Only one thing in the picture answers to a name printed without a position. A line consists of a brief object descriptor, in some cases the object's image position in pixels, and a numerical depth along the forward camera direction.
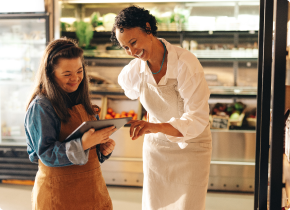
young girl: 1.30
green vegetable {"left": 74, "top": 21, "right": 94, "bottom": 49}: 3.67
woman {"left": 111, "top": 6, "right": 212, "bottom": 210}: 1.50
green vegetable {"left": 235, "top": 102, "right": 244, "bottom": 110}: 3.57
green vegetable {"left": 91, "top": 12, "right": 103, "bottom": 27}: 3.67
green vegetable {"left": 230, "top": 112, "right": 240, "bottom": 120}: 3.44
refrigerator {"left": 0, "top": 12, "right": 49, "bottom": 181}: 3.58
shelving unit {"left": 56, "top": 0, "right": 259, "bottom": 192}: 3.30
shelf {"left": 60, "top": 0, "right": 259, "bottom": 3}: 3.43
